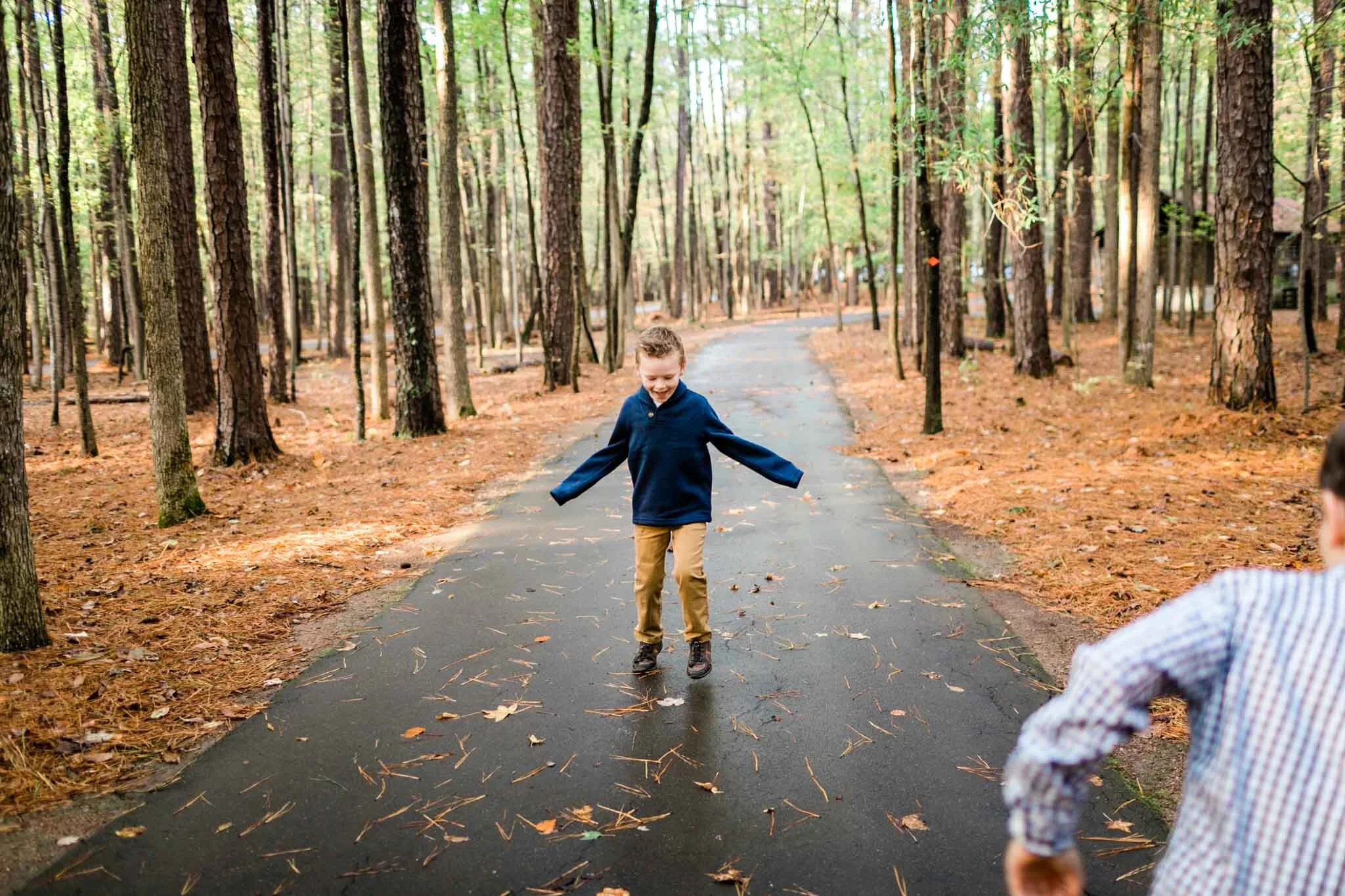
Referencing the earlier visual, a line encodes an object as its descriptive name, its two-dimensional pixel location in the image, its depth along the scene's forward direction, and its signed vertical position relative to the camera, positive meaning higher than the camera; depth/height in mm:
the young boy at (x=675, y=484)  5137 -761
